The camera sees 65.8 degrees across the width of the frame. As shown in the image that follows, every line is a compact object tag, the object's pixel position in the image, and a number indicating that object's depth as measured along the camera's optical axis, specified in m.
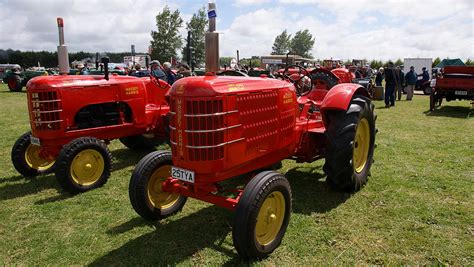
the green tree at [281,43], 83.69
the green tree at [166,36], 51.34
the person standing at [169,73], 10.07
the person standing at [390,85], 14.00
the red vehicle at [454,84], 11.55
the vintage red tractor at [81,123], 5.02
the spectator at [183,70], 9.77
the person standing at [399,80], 15.50
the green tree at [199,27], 49.00
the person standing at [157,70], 9.27
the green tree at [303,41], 92.12
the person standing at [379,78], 18.72
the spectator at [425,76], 20.50
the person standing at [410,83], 16.59
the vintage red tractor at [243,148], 3.03
